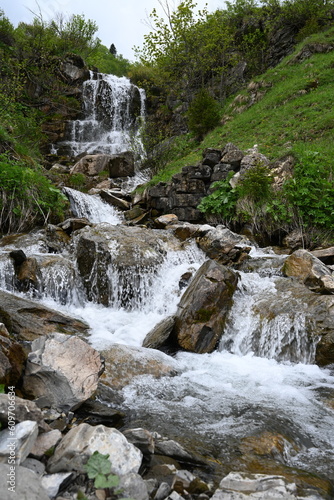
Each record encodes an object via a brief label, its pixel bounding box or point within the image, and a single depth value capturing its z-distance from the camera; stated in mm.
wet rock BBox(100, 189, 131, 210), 15336
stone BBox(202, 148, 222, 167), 14133
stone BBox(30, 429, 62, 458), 2561
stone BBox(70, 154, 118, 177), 19489
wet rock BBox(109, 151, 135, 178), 20141
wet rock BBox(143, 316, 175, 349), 6582
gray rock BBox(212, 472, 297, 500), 2482
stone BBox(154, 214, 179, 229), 12633
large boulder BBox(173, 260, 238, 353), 6645
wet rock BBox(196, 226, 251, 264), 9688
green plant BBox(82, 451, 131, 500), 2234
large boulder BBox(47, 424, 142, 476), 2445
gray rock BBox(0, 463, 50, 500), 1979
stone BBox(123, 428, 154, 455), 2986
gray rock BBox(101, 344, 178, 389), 5109
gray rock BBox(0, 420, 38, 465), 2344
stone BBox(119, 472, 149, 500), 2314
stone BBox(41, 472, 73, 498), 2252
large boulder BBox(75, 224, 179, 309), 8430
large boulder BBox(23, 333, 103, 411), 3629
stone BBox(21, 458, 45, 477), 2398
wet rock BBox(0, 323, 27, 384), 3430
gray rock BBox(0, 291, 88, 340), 5706
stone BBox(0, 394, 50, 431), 2598
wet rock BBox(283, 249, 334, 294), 7270
